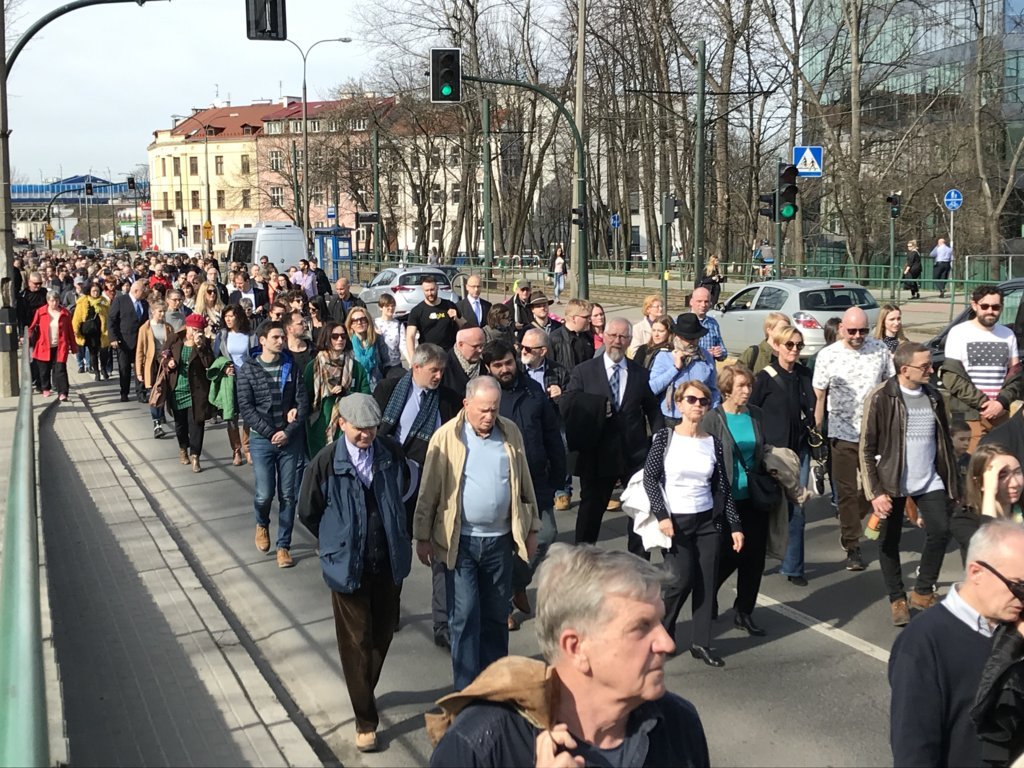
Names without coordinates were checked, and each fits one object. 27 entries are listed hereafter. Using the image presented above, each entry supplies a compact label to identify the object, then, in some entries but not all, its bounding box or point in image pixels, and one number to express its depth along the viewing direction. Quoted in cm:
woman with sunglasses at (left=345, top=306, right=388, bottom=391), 1093
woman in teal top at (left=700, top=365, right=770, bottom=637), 695
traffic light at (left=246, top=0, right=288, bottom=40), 1648
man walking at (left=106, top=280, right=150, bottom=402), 1742
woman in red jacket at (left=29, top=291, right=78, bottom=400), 1747
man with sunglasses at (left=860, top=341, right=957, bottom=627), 711
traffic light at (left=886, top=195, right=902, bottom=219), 3278
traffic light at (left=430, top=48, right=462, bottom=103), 2005
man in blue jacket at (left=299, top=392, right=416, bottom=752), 568
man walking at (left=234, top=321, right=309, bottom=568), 888
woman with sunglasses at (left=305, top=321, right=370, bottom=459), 910
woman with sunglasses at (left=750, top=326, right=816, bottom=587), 823
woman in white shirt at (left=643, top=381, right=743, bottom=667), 657
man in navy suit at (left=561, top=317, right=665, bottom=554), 841
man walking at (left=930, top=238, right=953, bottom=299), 3478
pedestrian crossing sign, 1991
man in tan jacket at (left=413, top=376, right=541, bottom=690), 595
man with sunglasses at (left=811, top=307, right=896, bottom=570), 862
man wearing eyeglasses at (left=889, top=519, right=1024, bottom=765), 331
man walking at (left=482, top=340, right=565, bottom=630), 723
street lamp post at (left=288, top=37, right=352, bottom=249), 4706
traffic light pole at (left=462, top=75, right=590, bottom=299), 2539
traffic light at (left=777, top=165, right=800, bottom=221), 1948
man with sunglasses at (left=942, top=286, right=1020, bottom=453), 934
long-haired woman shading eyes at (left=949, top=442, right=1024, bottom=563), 527
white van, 3703
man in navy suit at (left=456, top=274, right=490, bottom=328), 1488
